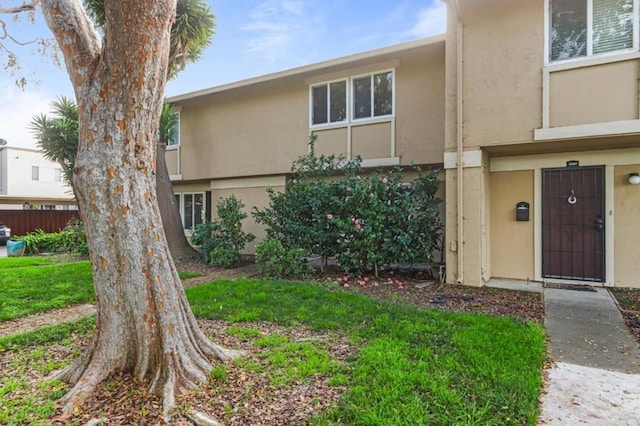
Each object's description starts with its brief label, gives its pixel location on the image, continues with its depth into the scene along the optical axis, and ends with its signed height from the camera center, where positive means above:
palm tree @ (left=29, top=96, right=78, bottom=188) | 12.15 +2.56
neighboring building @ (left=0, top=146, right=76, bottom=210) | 27.27 +2.50
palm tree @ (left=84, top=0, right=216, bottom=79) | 9.55 +5.27
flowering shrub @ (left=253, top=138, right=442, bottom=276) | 7.41 -0.18
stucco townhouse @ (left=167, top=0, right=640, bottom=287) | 6.07 +1.72
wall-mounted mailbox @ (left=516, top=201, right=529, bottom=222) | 7.62 -0.02
